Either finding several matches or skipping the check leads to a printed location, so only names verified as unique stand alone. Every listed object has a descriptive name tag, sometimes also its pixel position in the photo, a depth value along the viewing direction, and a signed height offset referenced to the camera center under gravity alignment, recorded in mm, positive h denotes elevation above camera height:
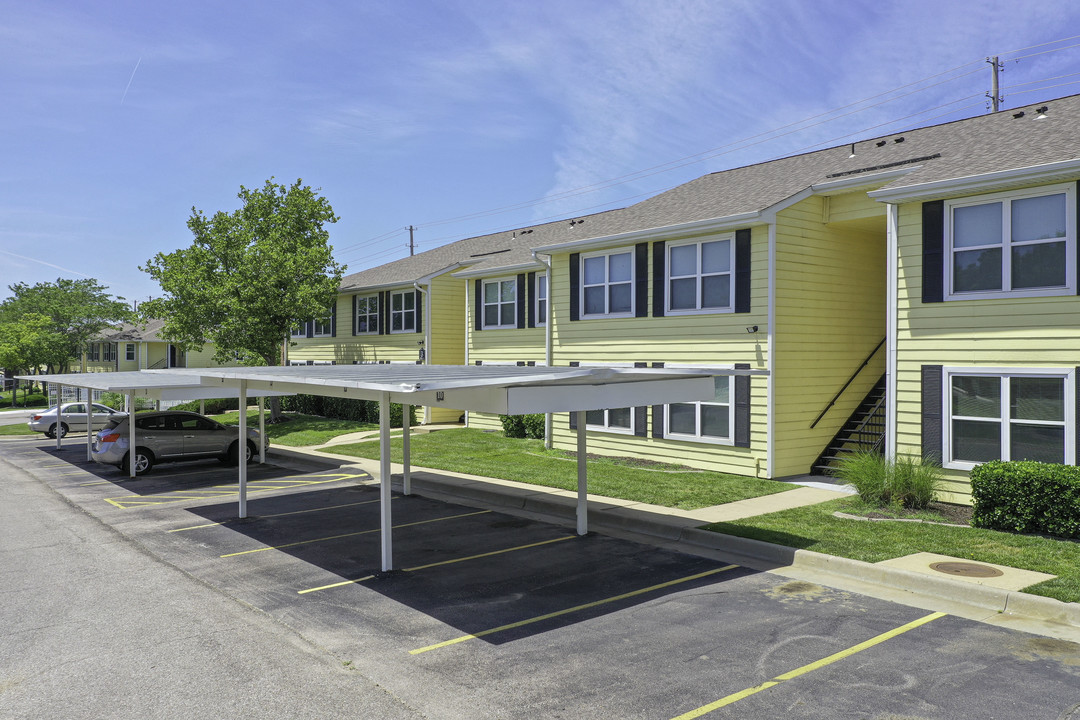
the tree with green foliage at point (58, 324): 53062 +2030
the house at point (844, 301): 12867 +1147
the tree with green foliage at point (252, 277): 30969 +3072
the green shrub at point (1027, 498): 10836 -2116
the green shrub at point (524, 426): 24203 -2389
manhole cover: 9141 -2639
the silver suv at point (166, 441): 19828 -2402
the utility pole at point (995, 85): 32094 +11380
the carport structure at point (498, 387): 8516 -454
